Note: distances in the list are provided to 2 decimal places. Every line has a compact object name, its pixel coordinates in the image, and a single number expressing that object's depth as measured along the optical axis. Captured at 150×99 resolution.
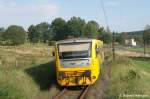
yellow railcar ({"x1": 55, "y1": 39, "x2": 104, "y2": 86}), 11.25
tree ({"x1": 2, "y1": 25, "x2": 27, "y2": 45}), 59.34
